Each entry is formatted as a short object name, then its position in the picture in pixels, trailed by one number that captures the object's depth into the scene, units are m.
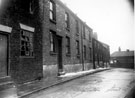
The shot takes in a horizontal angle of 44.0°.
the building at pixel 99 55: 31.34
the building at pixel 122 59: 57.41
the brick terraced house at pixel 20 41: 9.28
